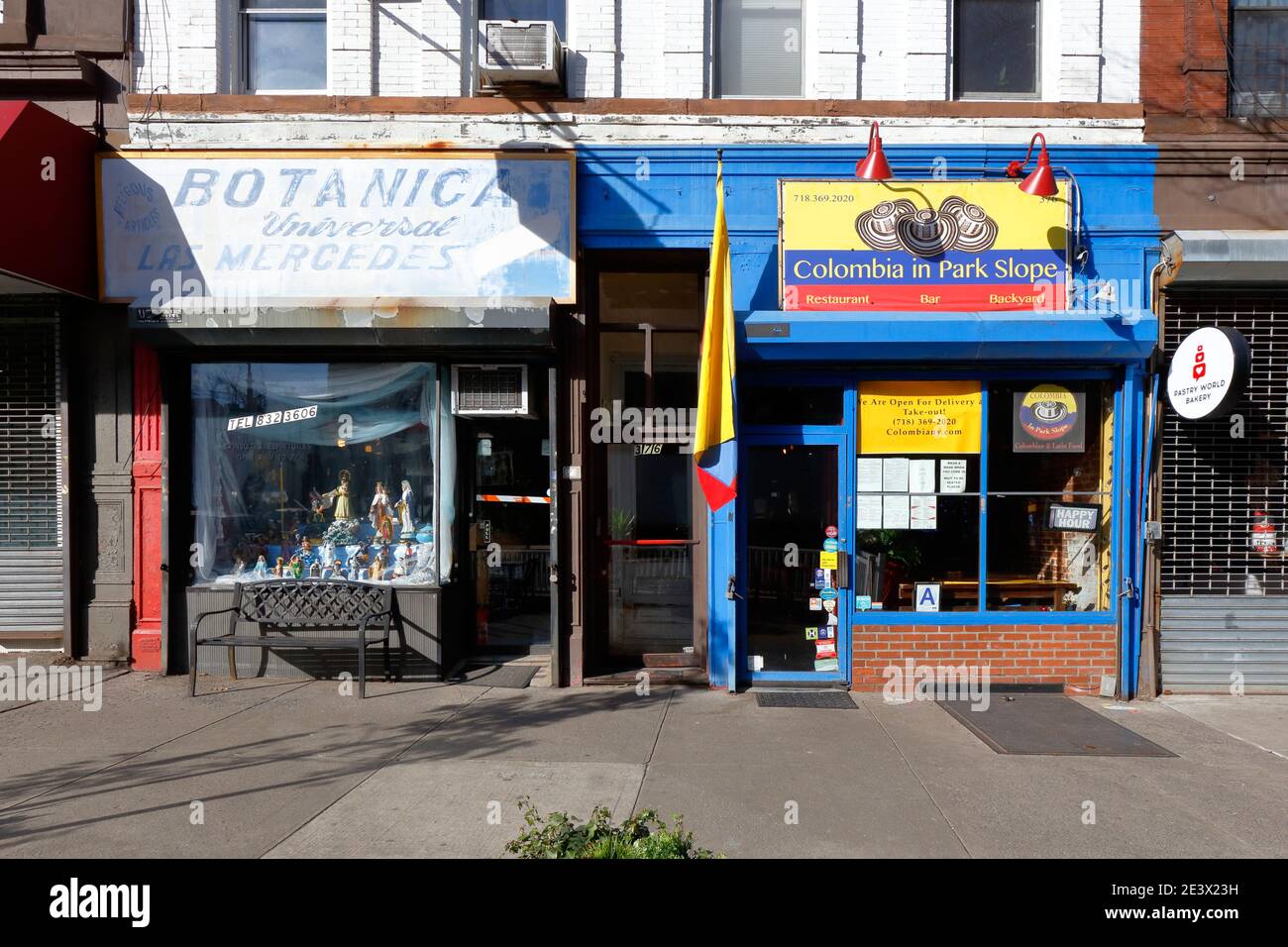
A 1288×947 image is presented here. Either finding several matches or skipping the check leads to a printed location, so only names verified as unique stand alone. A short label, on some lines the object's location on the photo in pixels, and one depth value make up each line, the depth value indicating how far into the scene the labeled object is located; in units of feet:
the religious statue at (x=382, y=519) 26.96
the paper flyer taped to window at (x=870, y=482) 25.45
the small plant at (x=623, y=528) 27.09
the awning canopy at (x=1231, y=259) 24.27
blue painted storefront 24.38
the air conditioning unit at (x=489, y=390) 26.21
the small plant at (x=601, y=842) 10.25
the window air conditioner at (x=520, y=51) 24.62
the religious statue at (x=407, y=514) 26.91
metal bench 25.44
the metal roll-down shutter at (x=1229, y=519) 25.05
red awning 22.67
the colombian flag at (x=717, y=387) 22.57
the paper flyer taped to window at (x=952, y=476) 25.32
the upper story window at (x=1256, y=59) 26.12
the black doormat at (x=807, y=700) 23.70
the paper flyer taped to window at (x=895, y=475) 25.41
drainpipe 24.75
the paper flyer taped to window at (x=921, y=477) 25.36
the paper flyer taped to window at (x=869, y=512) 25.45
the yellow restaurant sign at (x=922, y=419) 25.35
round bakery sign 22.07
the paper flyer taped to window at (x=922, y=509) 25.38
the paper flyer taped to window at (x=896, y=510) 25.39
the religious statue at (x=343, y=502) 27.07
